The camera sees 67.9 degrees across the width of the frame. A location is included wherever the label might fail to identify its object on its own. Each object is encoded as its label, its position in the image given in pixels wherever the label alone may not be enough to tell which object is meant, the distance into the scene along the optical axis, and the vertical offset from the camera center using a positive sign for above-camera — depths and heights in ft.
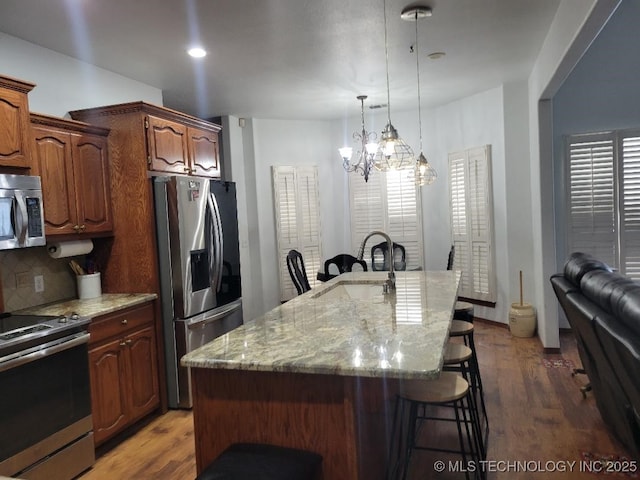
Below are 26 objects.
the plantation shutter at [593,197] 16.61 +0.47
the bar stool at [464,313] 11.50 -2.34
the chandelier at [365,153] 14.79 +2.26
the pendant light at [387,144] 10.32 +1.70
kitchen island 5.35 -1.88
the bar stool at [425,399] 6.83 -2.60
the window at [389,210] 20.90 +0.43
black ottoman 4.79 -2.52
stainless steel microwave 8.54 +0.45
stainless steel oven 7.53 -2.78
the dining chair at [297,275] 15.33 -1.68
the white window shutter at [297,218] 20.83 +0.26
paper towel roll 10.41 -0.31
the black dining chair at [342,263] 17.33 -1.51
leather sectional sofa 6.26 -1.77
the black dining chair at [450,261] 16.02 -1.49
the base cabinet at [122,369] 9.57 -2.98
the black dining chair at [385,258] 17.78 -1.57
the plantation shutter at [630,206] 16.33 +0.10
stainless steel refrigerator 11.54 -1.00
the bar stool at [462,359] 7.77 -2.50
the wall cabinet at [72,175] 9.77 +1.31
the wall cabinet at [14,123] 8.53 +2.08
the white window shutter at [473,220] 17.92 -0.18
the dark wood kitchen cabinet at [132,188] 11.39 +1.05
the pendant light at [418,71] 9.88 +4.31
